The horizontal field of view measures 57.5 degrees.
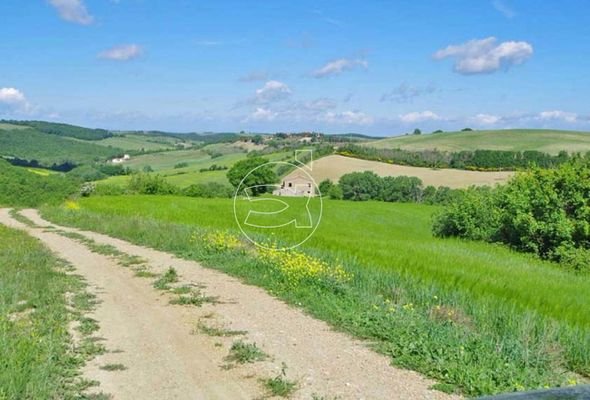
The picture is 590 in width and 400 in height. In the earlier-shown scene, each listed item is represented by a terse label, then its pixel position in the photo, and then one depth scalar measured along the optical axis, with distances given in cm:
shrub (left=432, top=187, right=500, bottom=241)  2981
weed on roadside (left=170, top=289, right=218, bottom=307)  969
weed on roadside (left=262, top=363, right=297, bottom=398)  569
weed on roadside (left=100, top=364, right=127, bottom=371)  627
